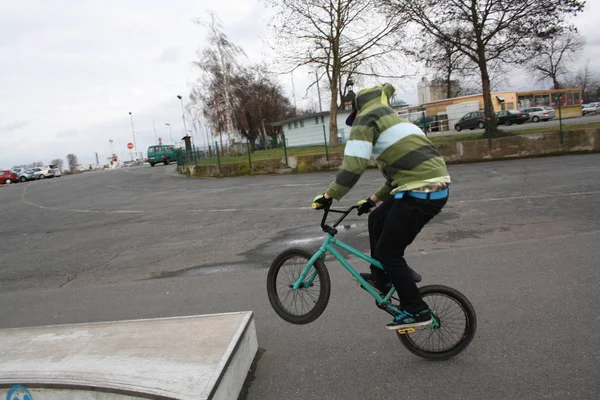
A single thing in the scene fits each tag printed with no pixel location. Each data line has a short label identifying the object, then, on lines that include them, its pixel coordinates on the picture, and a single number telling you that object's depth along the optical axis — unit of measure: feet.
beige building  167.84
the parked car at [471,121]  128.16
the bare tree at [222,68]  128.06
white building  138.41
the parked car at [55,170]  182.35
